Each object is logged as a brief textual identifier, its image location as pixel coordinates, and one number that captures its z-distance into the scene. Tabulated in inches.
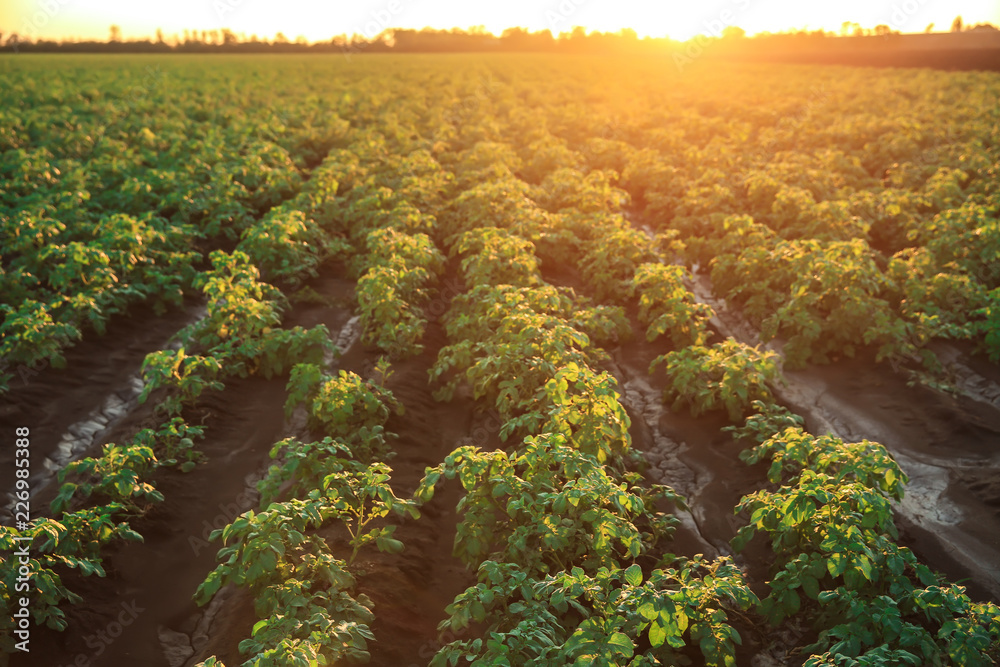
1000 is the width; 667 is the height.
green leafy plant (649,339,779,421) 276.2
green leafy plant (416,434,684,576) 176.7
